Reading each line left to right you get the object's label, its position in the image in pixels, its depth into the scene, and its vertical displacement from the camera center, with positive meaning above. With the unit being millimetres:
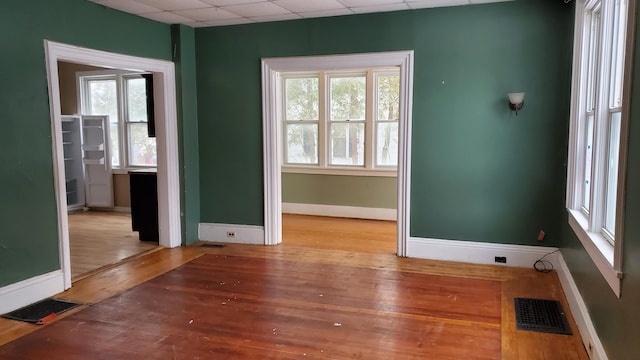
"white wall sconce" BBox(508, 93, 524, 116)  4453 +340
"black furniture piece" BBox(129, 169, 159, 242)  5781 -784
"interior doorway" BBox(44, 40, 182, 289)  4613 +107
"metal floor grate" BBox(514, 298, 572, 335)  3307 -1303
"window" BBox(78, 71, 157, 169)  7762 +478
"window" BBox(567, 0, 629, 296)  2611 +49
